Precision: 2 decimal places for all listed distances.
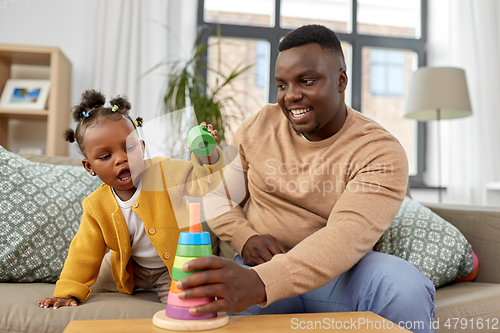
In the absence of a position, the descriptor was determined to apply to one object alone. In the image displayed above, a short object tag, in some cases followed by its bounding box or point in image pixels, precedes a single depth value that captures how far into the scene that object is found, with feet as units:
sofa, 3.11
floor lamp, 8.60
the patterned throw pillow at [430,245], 4.05
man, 2.70
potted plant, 7.39
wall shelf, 7.47
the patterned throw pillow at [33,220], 3.91
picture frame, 7.63
